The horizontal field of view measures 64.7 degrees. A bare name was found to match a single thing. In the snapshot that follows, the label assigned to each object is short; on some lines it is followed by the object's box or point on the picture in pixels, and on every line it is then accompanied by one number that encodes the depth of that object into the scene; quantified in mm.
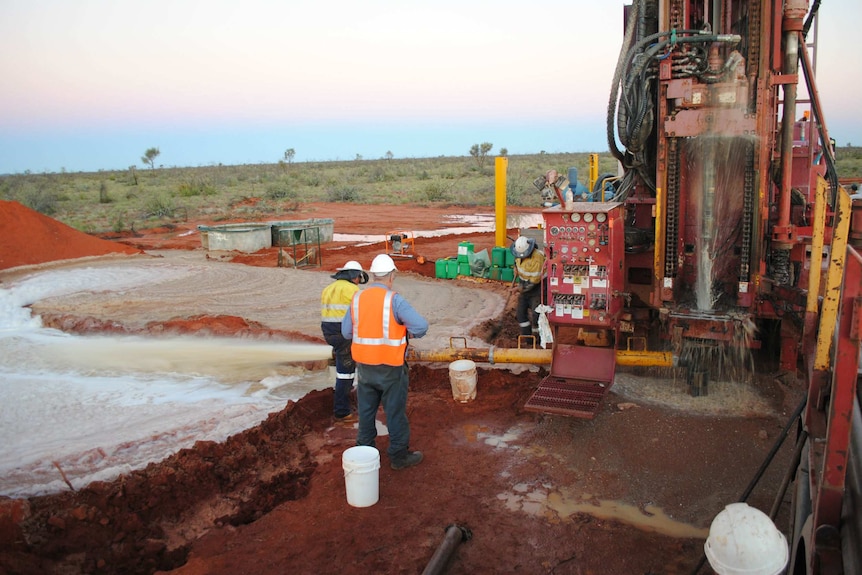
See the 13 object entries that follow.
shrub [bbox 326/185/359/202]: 39812
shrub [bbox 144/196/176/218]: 32844
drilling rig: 7074
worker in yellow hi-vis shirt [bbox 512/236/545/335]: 9812
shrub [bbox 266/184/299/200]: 40031
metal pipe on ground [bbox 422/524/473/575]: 4480
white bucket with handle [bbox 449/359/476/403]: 7676
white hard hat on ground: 3031
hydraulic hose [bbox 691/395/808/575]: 4742
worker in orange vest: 5941
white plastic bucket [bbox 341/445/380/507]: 5453
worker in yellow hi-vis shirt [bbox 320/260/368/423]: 7258
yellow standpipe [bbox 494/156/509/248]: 15055
